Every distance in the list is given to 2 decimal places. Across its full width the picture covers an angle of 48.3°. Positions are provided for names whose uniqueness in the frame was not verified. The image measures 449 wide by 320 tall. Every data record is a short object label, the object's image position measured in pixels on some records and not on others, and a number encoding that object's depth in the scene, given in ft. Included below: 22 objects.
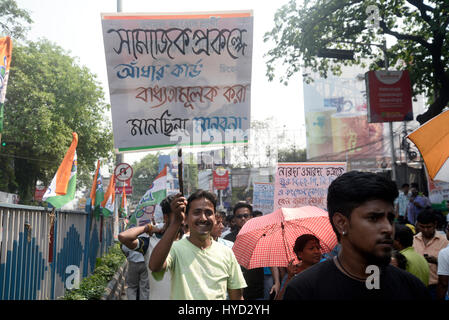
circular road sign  48.91
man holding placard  10.35
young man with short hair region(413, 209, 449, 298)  19.72
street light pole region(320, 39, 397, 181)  47.82
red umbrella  16.63
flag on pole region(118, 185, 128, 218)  78.59
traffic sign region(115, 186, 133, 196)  73.64
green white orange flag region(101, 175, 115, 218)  47.34
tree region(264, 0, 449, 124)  41.68
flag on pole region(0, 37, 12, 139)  15.33
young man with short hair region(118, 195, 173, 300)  12.10
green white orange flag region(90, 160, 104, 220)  39.88
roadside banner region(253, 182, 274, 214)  47.26
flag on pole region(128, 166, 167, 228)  33.00
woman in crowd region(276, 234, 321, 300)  14.29
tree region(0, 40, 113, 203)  92.02
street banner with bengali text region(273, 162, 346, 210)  24.32
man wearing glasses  19.04
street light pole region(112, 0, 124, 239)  46.16
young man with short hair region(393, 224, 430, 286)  16.62
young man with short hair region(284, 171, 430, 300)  6.97
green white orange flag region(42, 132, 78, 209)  24.00
